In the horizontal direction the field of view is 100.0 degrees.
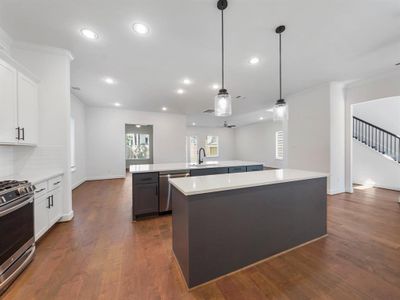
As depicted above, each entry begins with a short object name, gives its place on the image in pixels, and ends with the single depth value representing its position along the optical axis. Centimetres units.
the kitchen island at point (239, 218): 151
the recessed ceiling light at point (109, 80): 394
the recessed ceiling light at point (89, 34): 231
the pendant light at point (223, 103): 219
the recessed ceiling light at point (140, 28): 221
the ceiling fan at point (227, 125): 1087
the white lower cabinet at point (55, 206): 251
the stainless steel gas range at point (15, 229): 149
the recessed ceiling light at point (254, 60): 308
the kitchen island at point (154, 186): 295
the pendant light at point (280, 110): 252
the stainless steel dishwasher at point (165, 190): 308
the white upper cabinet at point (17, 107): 200
